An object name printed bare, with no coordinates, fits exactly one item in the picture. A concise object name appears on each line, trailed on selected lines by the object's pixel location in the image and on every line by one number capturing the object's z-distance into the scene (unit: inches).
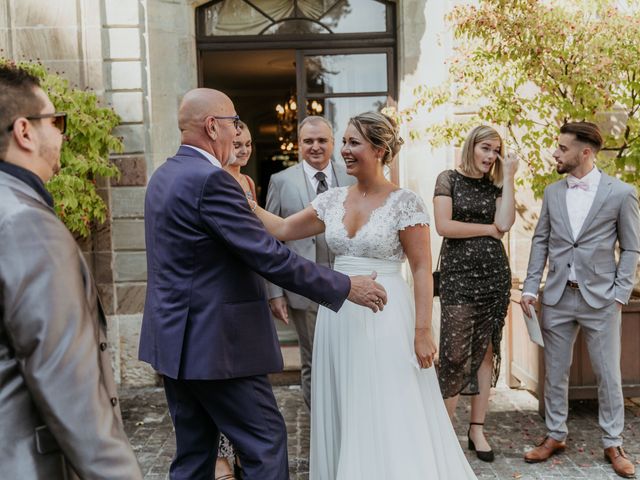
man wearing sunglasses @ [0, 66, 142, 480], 67.4
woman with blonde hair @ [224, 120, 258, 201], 179.3
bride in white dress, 142.2
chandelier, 475.8
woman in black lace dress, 187.2
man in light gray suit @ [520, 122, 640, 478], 181.3
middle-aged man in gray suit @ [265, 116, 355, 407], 197.2
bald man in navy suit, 116.6
